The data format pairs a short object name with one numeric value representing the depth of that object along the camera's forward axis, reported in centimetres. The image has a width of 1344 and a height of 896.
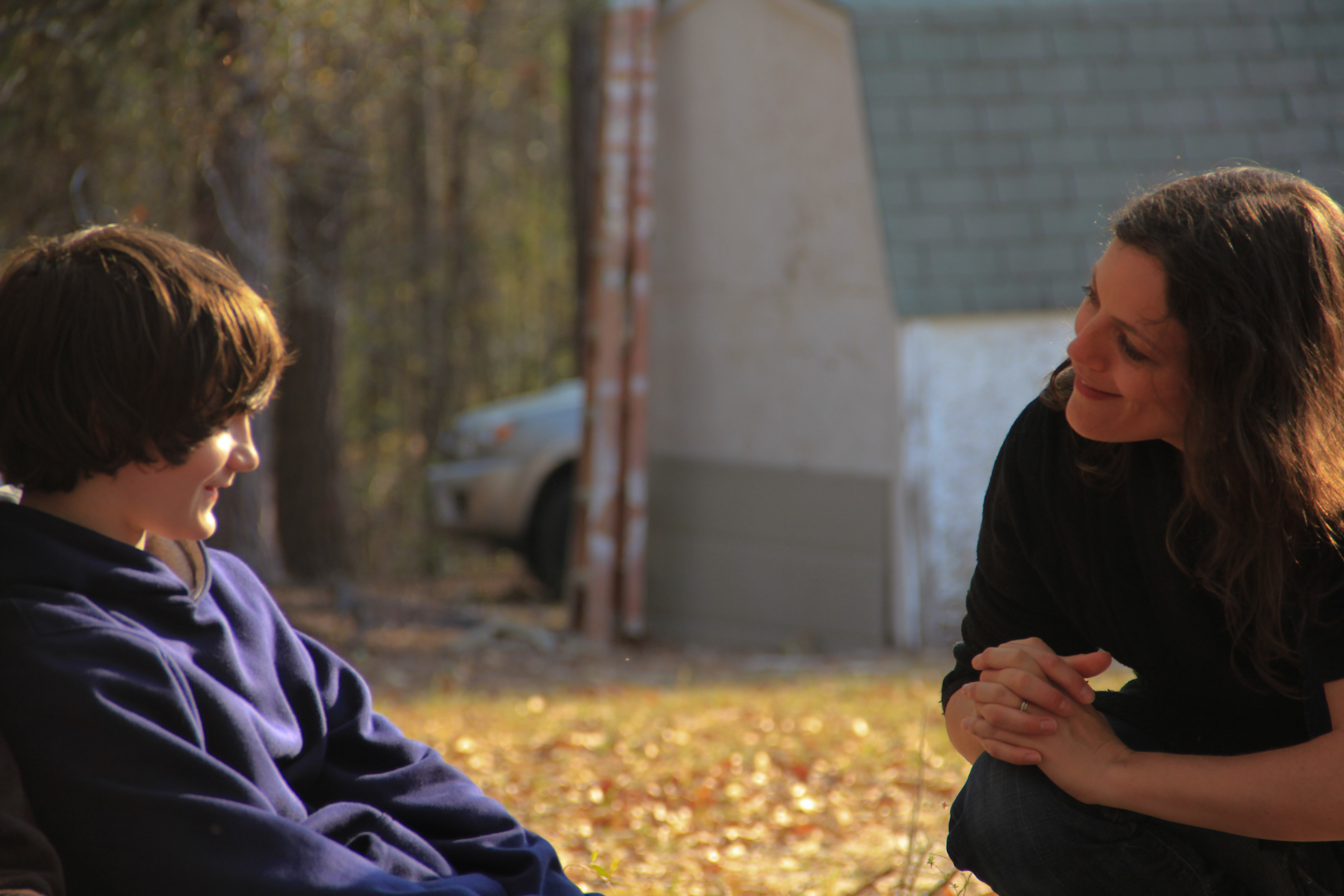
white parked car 1595
